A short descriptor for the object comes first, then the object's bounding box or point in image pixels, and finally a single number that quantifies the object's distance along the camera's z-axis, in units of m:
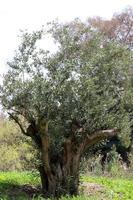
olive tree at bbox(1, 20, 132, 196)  13.29
